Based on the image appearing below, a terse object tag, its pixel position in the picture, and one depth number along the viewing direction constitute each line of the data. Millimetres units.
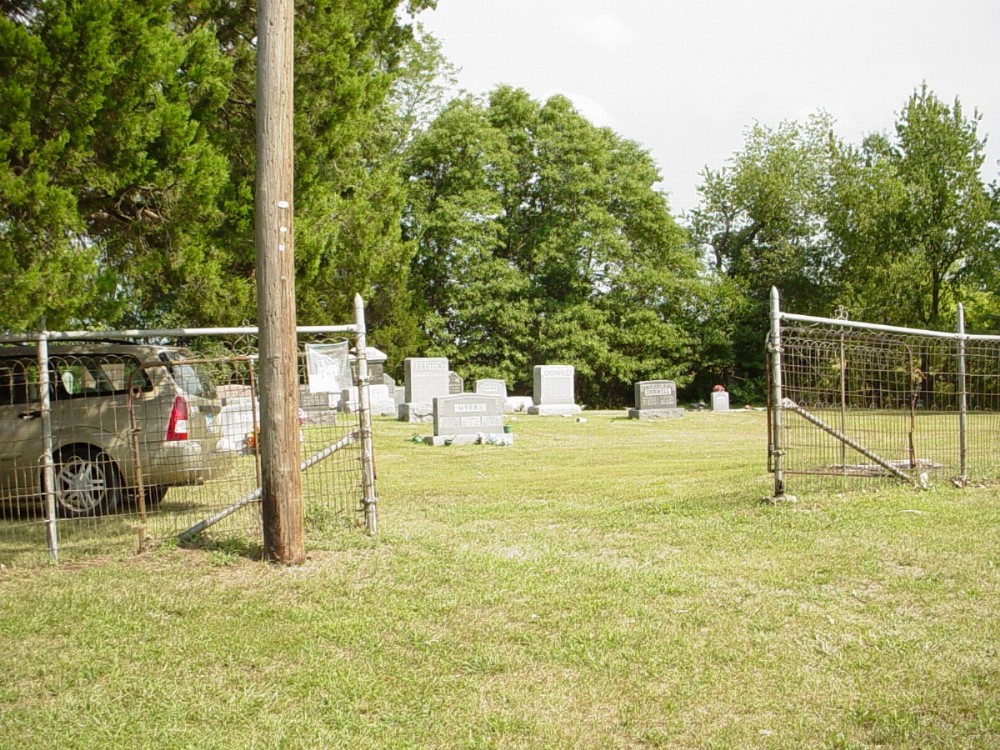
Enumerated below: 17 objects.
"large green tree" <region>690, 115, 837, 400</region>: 40969
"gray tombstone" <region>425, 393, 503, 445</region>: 18391
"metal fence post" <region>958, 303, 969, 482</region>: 9841
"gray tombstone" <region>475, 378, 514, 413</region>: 28844
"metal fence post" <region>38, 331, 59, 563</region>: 6938
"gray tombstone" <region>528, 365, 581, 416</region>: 29000
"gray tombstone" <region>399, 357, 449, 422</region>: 25919
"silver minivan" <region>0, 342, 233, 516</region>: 8773
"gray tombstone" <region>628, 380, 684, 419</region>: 27219
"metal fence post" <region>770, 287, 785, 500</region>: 8430
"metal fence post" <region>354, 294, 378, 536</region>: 7355
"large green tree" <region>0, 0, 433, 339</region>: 7777
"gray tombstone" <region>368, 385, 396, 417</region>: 28422
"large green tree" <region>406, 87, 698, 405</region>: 37812
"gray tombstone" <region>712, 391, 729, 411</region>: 32562
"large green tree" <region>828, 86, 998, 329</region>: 33719
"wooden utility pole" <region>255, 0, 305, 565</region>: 6609
